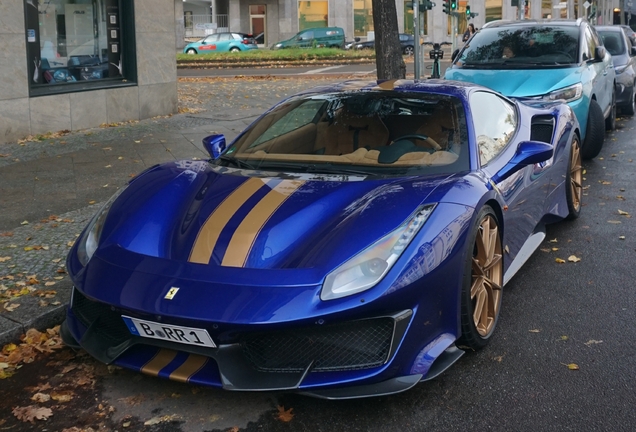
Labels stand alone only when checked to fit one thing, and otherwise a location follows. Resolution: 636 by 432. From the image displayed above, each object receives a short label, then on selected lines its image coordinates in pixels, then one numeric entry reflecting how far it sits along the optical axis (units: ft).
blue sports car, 11.18
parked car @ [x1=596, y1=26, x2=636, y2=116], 46.75
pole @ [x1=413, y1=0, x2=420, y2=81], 54.49
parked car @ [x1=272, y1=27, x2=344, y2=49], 152.46
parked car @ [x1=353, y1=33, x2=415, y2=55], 144.43
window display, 39.01
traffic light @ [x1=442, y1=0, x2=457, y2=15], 82.99
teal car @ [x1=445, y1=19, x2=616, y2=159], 30.94
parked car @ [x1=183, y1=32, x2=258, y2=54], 148.66
